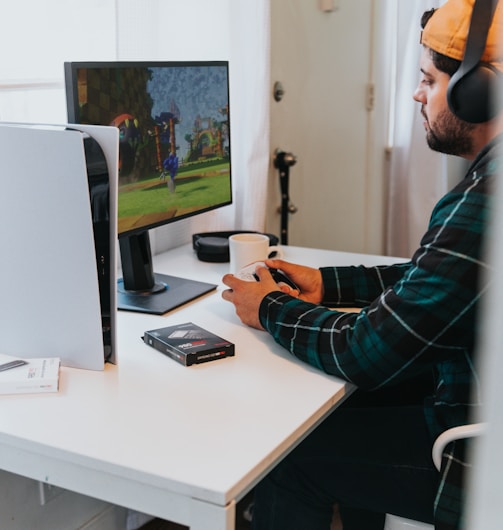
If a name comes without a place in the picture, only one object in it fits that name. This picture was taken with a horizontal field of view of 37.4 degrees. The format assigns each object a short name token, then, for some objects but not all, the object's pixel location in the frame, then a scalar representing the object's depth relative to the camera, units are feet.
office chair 3.32
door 7.98
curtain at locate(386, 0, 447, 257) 8.91
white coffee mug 5.31
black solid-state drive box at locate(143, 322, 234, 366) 3.89
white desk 2.84
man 3.39
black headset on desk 5.85
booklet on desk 3.47
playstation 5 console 3.51
